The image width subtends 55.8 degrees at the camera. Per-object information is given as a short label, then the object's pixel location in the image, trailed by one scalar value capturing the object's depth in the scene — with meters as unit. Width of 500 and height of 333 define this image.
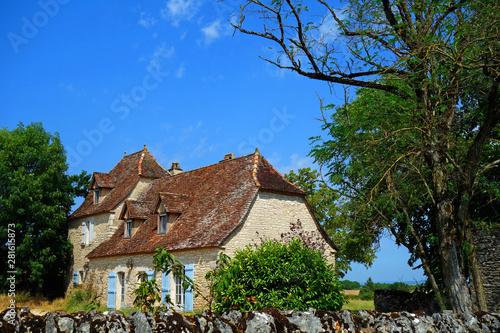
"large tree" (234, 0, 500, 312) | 8.74
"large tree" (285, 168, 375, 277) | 29.58
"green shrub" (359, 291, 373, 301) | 35.19
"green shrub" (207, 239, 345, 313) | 13.68
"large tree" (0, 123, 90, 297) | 29.34
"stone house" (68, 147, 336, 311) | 19.88
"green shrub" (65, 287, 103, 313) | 24.59
